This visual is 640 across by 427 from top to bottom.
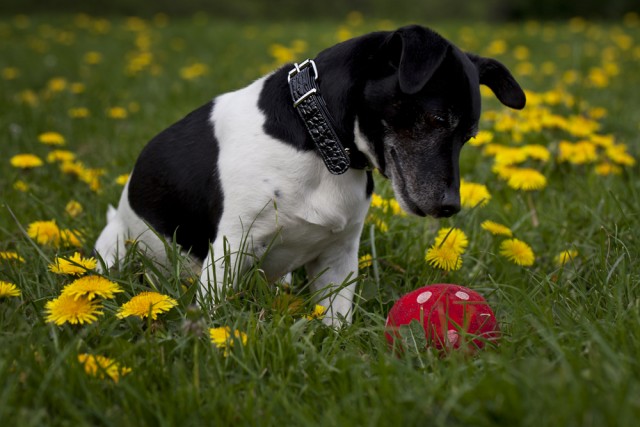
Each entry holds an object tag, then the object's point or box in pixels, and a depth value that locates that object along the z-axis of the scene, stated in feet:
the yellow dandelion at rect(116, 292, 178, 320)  6.41
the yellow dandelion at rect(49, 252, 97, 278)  7.09
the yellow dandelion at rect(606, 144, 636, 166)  12.07
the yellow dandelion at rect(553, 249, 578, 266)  8.68
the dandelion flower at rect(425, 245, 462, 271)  8.10
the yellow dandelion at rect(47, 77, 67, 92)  18.17
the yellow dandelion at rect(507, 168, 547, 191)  10.80
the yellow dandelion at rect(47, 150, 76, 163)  11.37
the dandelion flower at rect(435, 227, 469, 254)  8.63
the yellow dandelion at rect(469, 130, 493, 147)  12.70
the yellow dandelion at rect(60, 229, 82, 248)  9.13
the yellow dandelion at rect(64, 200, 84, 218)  10.57
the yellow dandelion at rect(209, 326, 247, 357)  5.98
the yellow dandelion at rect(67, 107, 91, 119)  14.01
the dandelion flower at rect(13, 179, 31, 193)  10.93
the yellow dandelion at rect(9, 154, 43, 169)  10.65
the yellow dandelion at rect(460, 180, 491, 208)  10.55
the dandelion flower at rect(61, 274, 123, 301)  6.36
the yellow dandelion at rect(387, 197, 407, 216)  10.18
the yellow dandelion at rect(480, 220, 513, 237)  9.12
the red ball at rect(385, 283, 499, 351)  6.50
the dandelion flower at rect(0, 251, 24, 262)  7.88
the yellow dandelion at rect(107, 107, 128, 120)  14.20
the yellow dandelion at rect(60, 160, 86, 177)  11.40
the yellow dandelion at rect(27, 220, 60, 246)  8.86
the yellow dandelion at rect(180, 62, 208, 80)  19.66
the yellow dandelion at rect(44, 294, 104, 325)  6.19
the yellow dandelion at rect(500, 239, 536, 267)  8.76
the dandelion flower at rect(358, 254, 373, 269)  8.79
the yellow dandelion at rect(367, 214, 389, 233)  9.73
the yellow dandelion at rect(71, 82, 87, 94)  16.95
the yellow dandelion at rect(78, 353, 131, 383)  5.59
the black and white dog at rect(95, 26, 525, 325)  6.91
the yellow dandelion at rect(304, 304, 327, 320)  7.16
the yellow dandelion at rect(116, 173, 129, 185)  10.67
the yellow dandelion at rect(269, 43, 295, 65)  19.93
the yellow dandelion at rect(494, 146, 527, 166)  11.44
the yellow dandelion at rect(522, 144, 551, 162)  11.68
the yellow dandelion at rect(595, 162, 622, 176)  12.31
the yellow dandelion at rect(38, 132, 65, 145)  11.46
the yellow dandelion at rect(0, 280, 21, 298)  6.71
